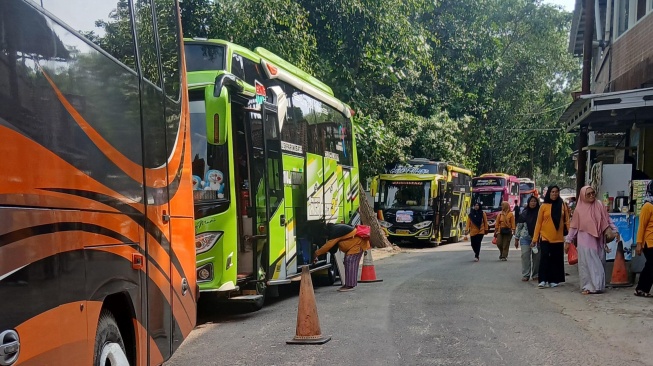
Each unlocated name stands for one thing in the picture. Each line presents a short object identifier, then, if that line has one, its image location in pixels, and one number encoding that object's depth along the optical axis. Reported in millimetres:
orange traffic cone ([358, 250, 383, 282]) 13812
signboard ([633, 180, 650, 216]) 11984
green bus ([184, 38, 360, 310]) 8922
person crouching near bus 12477
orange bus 3021
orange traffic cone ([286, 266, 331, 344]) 7664
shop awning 11477
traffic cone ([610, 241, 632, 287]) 12094
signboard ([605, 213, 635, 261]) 12312
